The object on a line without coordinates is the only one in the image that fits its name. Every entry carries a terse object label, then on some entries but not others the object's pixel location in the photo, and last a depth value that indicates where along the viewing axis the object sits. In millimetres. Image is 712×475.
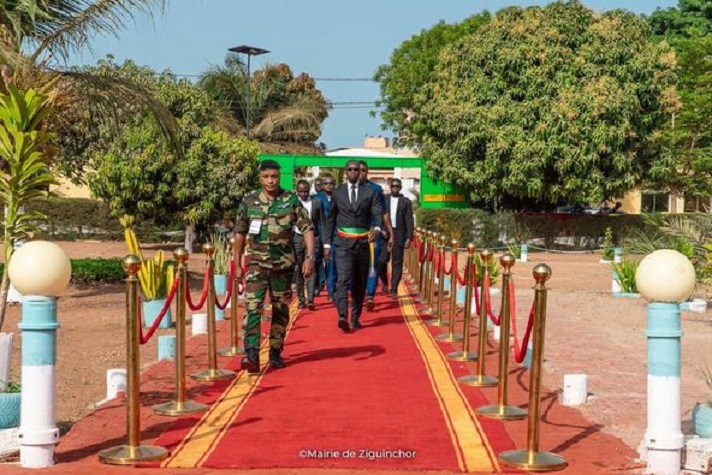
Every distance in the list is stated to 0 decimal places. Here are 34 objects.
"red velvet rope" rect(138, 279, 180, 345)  6965
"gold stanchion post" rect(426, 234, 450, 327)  13903
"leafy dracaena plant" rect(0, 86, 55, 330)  9539
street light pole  50656
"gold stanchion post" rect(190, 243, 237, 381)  9406
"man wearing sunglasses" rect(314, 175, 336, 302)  15547
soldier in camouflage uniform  9625
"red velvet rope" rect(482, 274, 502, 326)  9184
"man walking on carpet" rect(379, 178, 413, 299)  16266
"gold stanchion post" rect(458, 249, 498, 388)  9188
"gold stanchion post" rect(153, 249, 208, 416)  7848
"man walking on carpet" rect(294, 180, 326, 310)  14984
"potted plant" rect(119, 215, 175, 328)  15238
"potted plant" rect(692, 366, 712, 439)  6613
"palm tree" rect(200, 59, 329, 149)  52844
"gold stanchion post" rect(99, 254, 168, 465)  6434
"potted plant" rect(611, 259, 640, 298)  20328
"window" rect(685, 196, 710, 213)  47550
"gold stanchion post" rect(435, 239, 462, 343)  12367
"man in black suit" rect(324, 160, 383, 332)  12891
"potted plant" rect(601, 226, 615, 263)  30462
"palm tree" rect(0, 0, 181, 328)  13234
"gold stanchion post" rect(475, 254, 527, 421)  7742
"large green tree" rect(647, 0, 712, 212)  40531
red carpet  6410
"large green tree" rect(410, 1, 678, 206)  34656
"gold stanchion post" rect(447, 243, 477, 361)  10630
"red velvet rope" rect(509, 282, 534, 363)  7077
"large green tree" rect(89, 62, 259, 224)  32094
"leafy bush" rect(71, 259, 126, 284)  21672
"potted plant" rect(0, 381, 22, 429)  7004
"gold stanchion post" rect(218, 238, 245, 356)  11000
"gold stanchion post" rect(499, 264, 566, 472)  6359
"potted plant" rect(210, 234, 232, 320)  18969
